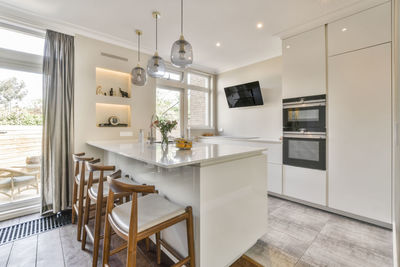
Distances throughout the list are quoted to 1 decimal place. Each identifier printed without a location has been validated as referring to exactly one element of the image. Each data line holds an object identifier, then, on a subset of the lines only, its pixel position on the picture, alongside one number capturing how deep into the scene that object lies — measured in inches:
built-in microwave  105.0
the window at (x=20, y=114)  98.6
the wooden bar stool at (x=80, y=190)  73.5
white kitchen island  53.6
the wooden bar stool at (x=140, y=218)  42.0
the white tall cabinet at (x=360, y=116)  86.0
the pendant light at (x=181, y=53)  78.2
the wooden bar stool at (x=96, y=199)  60.8
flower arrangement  83.7
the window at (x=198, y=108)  185.3
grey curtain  102.7
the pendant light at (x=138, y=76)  105.5
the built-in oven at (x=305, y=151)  105.3
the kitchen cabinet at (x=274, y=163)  124.9
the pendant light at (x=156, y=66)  93.8
